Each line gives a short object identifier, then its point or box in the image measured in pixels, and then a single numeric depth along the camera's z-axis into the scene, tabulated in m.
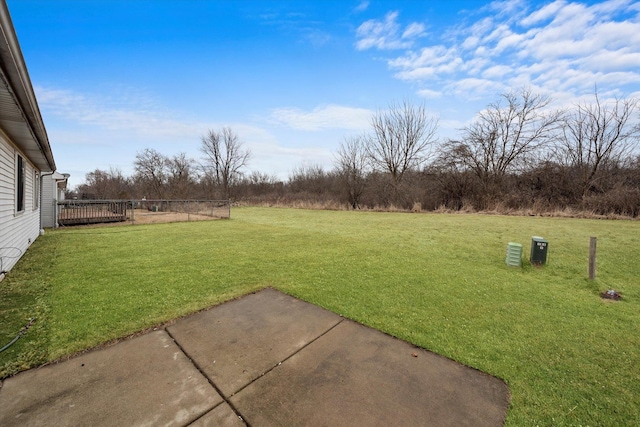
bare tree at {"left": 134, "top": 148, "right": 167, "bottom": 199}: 26.12
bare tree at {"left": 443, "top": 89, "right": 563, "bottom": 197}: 16.83
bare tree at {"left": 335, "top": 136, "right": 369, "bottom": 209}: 21.43
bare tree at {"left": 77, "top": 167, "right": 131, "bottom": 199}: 24.48
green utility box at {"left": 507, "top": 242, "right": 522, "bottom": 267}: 4.79
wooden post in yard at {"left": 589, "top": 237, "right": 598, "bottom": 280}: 4.06
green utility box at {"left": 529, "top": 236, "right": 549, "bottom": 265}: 4.82
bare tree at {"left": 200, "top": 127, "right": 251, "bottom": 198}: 30.81
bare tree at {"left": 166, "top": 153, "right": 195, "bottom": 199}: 24.38
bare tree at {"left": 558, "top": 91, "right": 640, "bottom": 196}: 14.62
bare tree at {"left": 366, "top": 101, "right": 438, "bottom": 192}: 19.98
